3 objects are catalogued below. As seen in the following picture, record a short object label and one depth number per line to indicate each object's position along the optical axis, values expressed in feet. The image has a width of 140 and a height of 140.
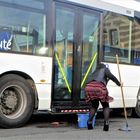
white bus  34.81
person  35.47
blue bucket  36.63
